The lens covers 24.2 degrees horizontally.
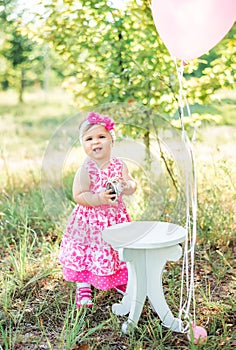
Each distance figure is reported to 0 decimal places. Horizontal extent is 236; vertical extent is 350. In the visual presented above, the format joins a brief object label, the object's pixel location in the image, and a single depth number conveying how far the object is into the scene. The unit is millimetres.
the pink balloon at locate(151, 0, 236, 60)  2045
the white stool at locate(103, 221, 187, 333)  2070
